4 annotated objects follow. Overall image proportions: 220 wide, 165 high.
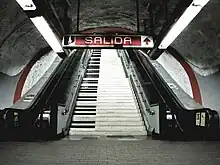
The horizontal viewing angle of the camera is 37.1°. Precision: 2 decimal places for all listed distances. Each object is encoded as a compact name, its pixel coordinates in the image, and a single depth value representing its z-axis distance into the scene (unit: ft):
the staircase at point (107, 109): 29.53
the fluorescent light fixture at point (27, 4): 14.19
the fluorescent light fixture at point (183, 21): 15.12
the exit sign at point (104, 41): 20.88
